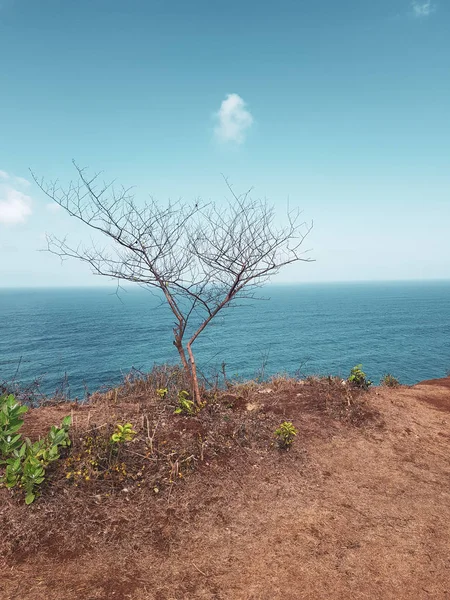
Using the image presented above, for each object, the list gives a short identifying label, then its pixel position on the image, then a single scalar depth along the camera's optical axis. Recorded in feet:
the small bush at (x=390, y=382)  40.37
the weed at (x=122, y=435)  18.29
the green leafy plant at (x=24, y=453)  15.76
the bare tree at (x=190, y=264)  25.57
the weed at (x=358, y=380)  34.30
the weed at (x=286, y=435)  22.76
